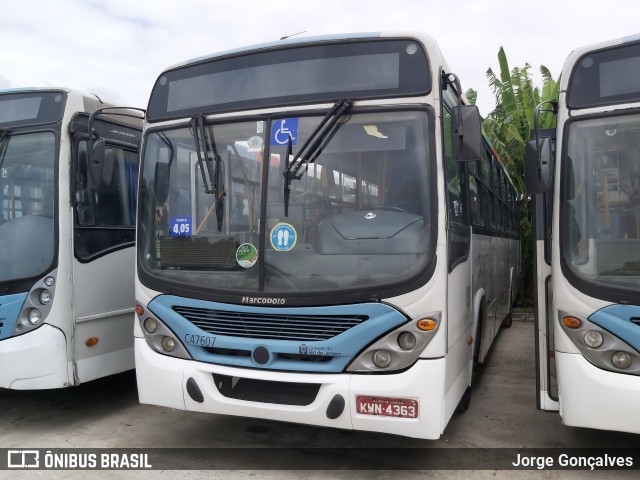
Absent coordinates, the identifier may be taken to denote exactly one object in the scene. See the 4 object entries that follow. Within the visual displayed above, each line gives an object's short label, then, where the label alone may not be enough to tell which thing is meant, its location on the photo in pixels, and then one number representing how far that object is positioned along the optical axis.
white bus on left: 5.14
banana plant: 12.88
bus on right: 3.75
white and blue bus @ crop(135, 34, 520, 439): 3.92
